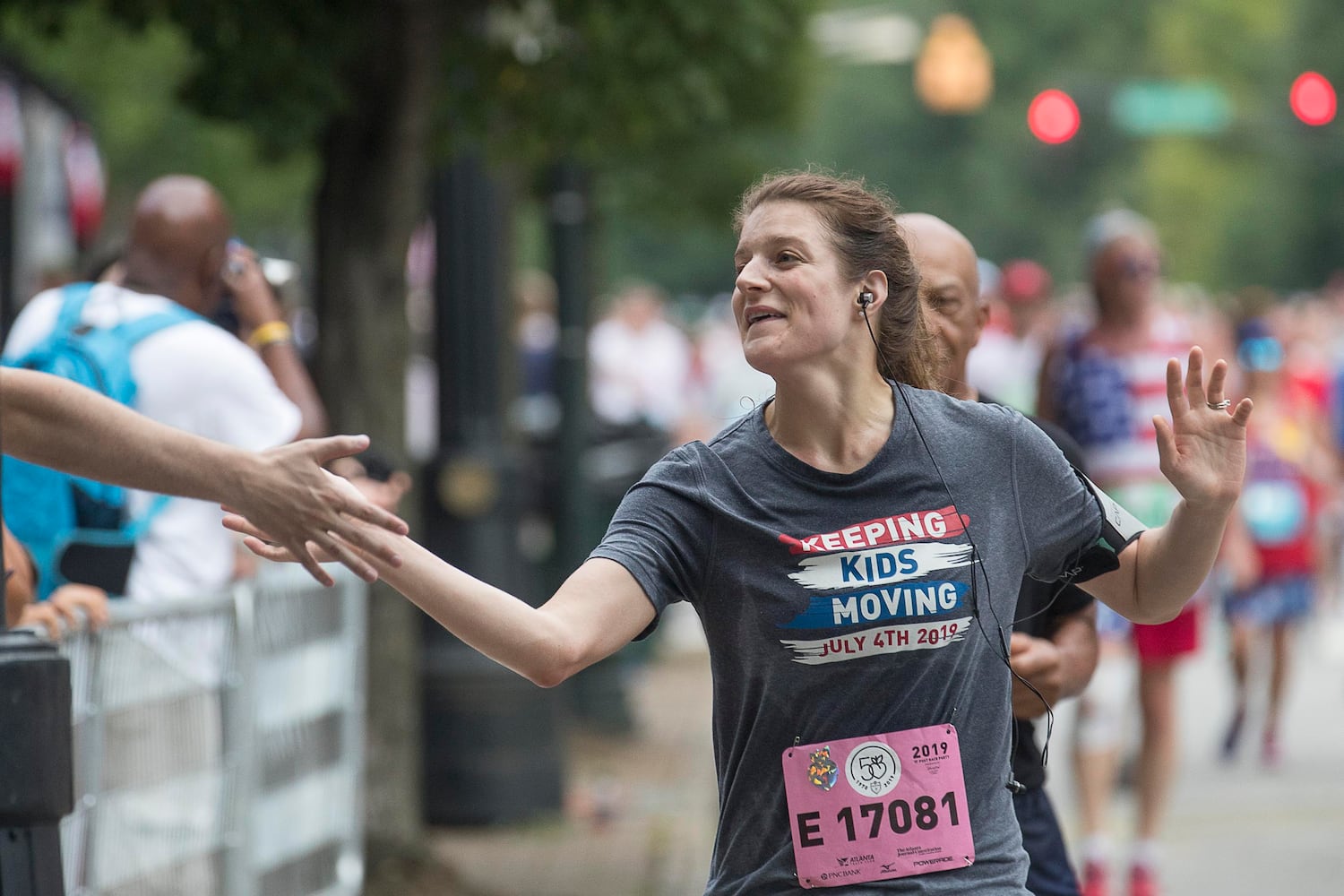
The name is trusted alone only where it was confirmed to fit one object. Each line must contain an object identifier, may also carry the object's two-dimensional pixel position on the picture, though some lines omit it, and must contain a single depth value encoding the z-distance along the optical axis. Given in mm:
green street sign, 52937
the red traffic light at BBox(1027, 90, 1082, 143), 38281
